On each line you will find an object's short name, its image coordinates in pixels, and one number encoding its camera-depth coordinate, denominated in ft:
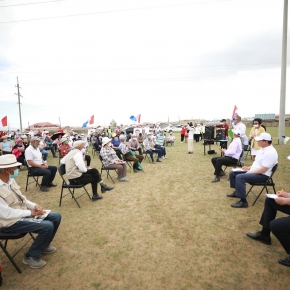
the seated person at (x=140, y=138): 41.57
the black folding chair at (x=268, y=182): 12.72
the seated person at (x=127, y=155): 24.60
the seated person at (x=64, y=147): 27.84
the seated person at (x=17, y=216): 8.16
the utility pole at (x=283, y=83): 37.66
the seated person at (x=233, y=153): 18.13
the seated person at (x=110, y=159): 21.05
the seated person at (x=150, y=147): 31.62
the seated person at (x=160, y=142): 34.17
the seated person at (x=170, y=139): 51.70
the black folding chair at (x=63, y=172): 14.59
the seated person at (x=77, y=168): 14.73
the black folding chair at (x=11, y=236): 8.10
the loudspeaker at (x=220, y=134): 31.81
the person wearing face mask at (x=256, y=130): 22.33
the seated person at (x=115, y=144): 30.35
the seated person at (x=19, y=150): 25.75
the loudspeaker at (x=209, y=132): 34.76
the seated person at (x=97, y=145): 35.70
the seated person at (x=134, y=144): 30.83
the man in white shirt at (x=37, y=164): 18.47
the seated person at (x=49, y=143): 40.10
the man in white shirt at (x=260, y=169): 12.45
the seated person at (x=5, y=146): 28.39
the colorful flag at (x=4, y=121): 52.37
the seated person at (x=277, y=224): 8.19
